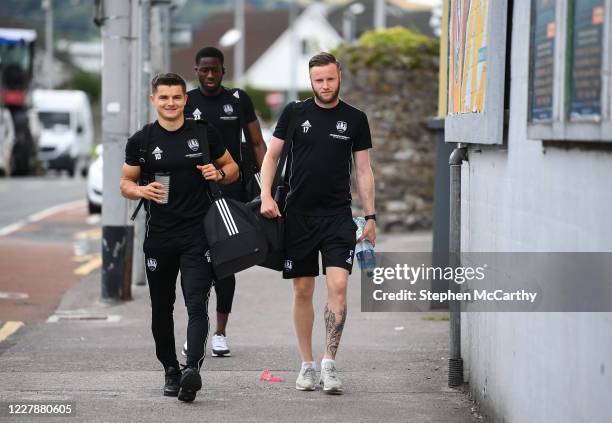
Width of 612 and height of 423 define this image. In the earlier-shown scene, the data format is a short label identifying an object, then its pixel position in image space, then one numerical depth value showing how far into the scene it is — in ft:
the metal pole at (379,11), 181.27
